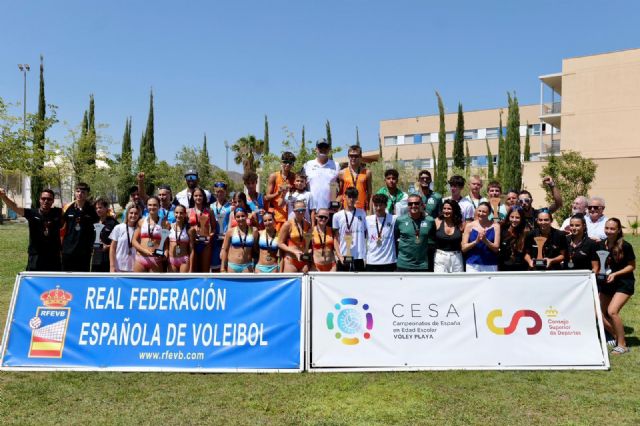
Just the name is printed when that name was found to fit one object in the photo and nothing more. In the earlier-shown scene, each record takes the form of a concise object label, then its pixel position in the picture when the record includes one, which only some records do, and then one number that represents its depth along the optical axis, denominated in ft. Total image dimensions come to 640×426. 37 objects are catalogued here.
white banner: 19.05
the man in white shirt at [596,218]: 25.38
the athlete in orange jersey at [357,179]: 25.96
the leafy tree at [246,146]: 193.36
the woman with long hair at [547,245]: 22.38
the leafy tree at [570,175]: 94.48
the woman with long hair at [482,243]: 22.31
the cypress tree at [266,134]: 202.51
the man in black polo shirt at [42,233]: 24.45
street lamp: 152.34
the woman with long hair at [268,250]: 23.38
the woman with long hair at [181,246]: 23.27
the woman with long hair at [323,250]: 22.56
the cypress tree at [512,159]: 143.43
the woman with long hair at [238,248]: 23.52
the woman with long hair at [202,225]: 24.99
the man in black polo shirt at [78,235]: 25.35
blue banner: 18.84
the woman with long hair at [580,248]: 22.44
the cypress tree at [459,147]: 171.83
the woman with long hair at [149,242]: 23.12
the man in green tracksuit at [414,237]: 22.54
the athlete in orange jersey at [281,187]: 26.40
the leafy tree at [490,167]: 166.04
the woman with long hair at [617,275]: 22.09
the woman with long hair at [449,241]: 22.27
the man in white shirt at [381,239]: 23.13
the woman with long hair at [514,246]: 22.77
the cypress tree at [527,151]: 164.43
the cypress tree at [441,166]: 160.58
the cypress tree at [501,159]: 151.60
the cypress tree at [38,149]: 94.48
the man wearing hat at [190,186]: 26.14
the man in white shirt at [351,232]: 23.08
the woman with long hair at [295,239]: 22.58
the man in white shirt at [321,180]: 26.07
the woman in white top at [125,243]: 23.84
